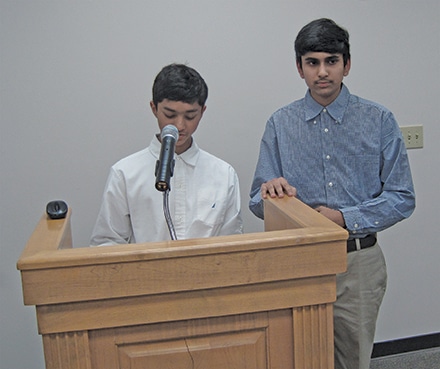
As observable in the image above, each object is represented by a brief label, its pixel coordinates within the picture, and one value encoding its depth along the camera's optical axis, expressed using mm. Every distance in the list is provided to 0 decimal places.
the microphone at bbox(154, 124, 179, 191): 962
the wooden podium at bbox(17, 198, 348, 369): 877
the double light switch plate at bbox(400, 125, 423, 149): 2361
